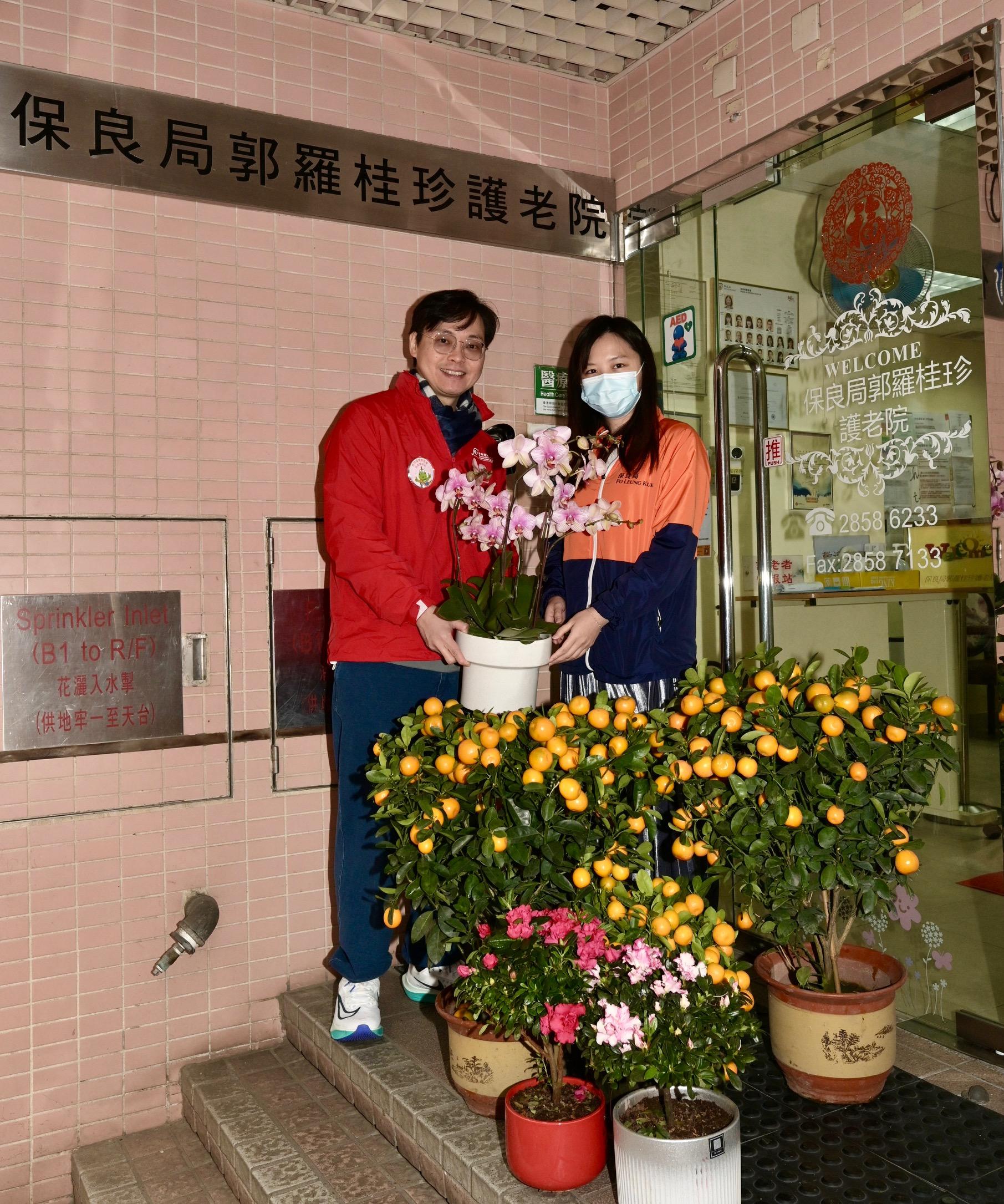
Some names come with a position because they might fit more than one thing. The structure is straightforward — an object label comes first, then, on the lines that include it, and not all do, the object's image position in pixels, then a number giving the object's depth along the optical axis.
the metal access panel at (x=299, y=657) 2.72
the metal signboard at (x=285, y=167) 2.43
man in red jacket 2.29
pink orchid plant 1.89
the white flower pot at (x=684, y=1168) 1.39
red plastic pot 1.55
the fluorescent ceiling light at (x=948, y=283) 2.14
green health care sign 3.11
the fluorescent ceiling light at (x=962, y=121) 2.10
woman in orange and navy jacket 2.19
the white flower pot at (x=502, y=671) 1.89
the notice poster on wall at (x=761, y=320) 2.59
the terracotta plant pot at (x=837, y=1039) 1.79
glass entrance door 2.13
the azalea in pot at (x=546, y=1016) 1.48
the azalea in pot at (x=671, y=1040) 1.39
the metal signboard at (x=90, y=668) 2.41
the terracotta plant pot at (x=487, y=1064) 1.81
